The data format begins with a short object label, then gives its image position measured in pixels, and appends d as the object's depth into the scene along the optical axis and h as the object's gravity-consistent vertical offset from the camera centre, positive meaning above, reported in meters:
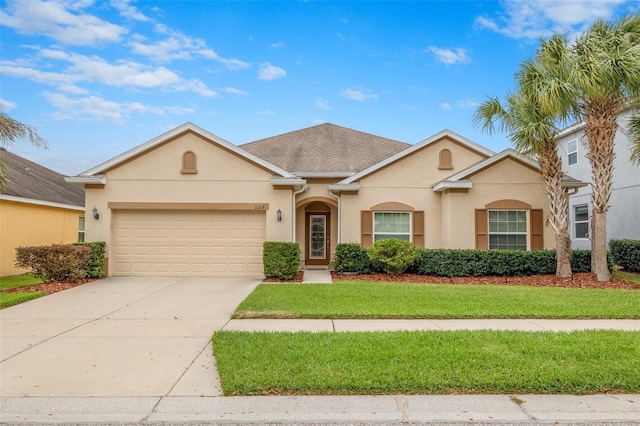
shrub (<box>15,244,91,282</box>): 12.31 -0.73
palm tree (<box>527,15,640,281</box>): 11.59 +4.05
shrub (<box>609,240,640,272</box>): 15.43 -0.70
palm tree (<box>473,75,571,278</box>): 13.04 +2.79
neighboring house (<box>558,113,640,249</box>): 17.95 +1.84
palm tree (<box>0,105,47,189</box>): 12.38 +2.97
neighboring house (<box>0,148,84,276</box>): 15.45 +0.98
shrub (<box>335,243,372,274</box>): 14.45 -0.82
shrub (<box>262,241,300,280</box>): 13.16 -0.73
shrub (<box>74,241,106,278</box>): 13.57 -0.81
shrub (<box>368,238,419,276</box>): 13.77 -0.62
